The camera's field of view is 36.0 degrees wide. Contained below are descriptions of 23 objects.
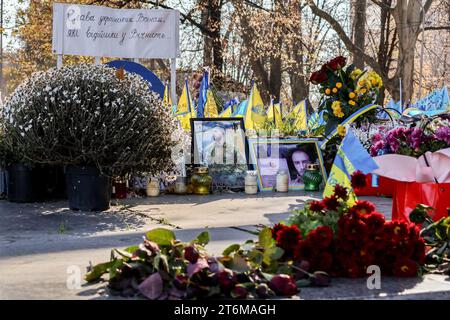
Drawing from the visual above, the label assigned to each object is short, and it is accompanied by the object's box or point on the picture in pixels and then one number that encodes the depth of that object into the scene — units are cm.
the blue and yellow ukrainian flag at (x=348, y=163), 523
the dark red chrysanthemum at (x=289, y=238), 424
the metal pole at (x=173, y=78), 1066
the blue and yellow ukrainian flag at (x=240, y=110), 1151
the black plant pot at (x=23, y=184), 827
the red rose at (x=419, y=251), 440
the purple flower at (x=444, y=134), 612
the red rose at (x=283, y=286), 382
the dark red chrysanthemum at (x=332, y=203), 455
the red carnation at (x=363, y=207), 445
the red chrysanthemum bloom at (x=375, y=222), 424
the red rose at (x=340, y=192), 462
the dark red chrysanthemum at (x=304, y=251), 419
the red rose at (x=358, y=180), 460
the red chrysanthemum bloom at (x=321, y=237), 418
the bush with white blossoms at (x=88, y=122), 729
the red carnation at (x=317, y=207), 459
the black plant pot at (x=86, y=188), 754
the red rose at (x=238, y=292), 371
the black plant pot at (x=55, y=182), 857
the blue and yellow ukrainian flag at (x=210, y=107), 1170
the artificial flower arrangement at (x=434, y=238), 460
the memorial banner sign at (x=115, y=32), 995
